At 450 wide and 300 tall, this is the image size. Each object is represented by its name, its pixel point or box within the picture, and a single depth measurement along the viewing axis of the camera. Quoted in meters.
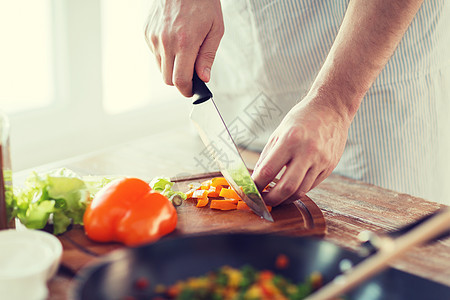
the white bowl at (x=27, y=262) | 0.85
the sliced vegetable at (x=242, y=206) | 1.29
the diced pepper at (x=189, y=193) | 1.36
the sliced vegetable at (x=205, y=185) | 1.39
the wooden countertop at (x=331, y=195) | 1.07
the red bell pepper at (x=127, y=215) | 1.08
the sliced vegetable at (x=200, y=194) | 1.32
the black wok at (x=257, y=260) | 0.84
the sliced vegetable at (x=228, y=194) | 1.32
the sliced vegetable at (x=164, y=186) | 1.34
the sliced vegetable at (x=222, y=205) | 1.28
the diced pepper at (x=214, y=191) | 1.34
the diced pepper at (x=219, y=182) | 1.39
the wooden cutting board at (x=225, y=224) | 1.08
